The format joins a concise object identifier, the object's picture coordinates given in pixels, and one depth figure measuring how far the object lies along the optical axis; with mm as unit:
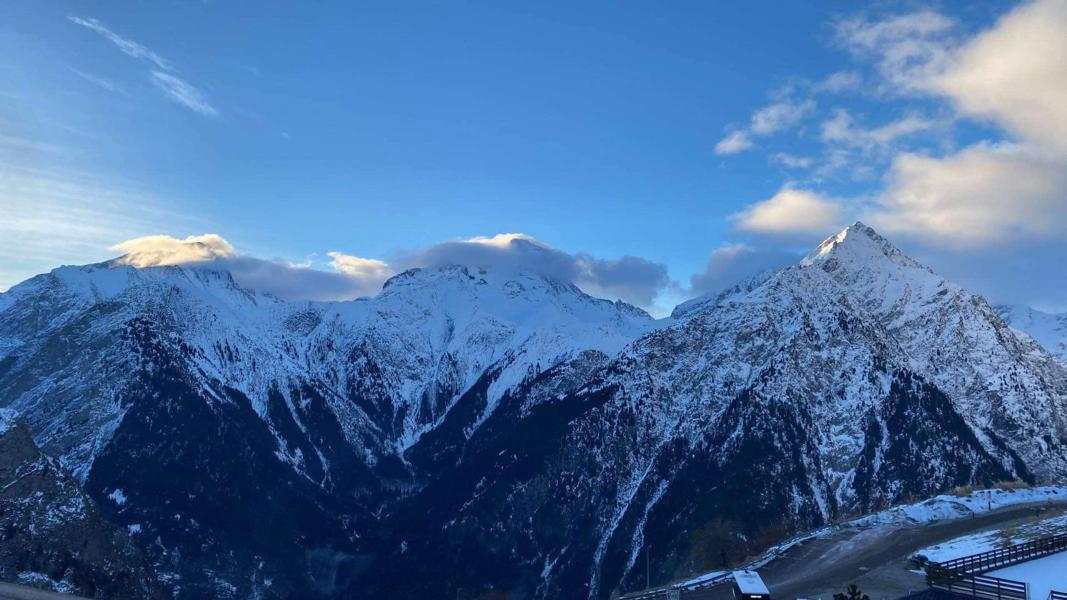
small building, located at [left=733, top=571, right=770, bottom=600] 64562
